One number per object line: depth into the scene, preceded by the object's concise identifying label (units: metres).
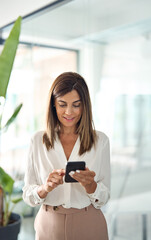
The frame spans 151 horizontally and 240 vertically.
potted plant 2.29
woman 1.52
